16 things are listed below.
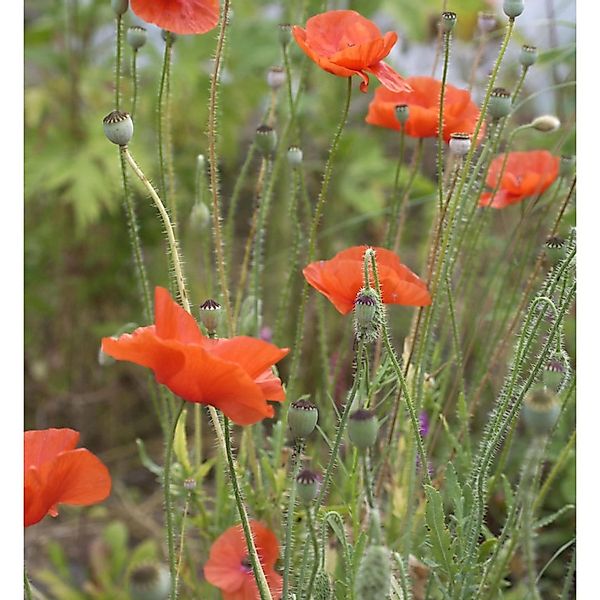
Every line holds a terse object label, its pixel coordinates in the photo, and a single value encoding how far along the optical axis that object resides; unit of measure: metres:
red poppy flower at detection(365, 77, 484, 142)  0.90
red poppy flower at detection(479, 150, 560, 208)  0.95
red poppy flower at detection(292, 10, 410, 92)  0.80
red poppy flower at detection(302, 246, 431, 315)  0.79
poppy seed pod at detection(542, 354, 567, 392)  0.78
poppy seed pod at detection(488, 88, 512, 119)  0.86
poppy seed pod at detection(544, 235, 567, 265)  0.86
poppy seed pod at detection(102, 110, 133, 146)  0.77
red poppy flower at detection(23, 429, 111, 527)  0.72
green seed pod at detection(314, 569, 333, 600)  0.80
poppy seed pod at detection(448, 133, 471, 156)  0.82
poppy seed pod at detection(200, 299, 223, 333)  0.78
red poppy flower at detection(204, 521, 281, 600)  0.87
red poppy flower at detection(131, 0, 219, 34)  0.79
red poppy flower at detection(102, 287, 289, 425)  0.69
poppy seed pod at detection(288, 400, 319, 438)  0.73
